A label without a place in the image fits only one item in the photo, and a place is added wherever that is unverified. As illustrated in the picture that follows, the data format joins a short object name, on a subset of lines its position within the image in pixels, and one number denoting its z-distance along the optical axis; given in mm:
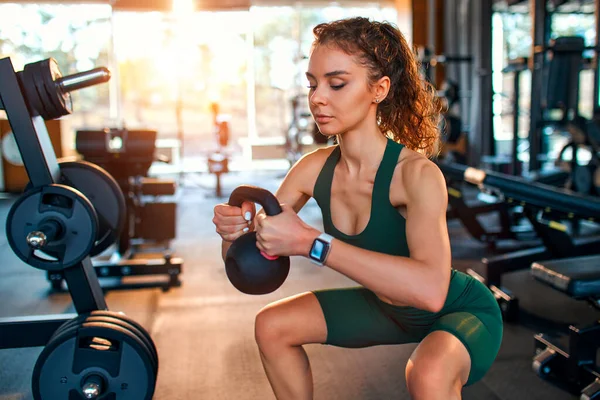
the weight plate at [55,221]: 1478
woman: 1030
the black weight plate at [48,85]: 1497
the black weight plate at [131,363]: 1460
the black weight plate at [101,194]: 1883
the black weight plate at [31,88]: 1496
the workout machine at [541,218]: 2510
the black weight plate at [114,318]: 1484
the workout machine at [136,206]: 3023
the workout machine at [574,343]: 1689
